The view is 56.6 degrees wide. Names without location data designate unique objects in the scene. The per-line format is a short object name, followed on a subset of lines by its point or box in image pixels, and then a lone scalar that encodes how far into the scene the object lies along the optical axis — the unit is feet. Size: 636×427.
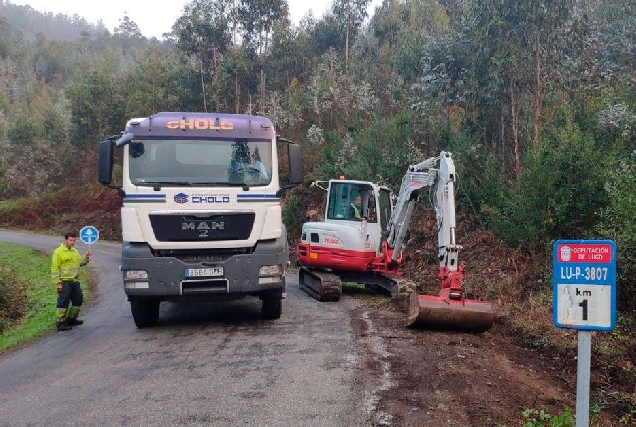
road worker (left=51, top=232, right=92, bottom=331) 36.86
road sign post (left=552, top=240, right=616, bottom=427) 12.29
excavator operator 45.14
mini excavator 40.78
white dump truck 30.12
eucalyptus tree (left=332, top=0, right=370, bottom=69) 118.93
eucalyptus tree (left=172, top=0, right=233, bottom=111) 113.67
